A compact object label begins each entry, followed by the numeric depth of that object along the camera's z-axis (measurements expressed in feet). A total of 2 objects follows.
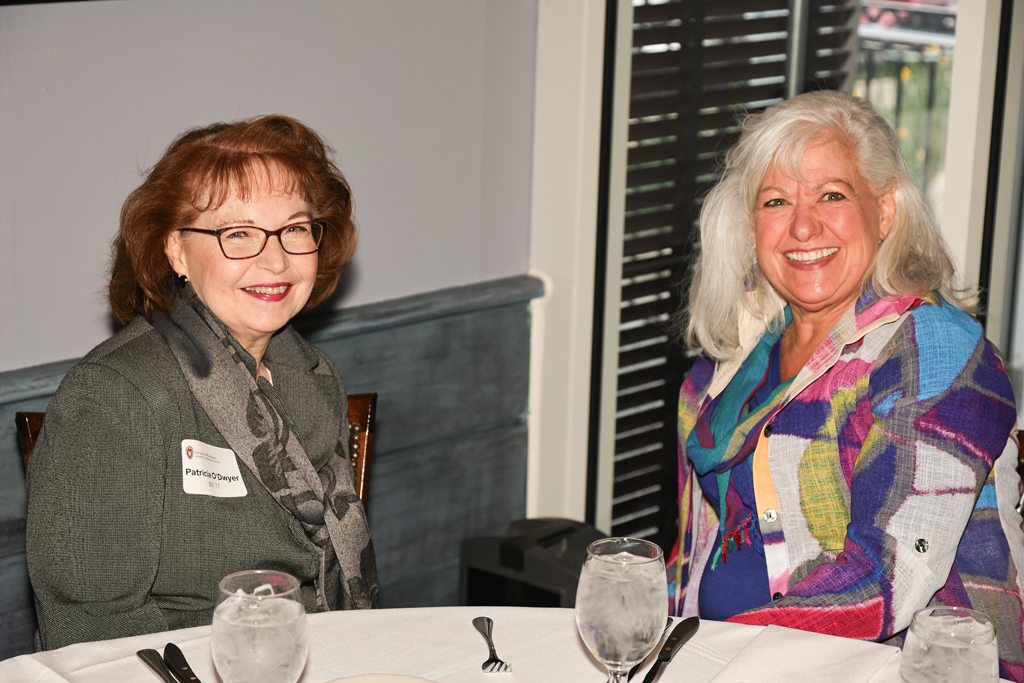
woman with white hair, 4.71
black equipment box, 8.00
